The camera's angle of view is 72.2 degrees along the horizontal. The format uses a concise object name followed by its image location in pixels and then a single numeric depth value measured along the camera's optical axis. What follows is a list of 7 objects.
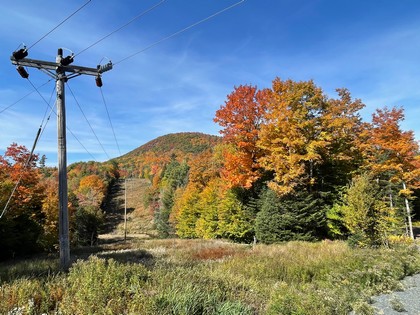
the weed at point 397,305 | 6.96
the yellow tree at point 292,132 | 22.28
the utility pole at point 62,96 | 8.97
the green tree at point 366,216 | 15.80
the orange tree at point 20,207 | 21.25
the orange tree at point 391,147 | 26.50
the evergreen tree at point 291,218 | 23.33
